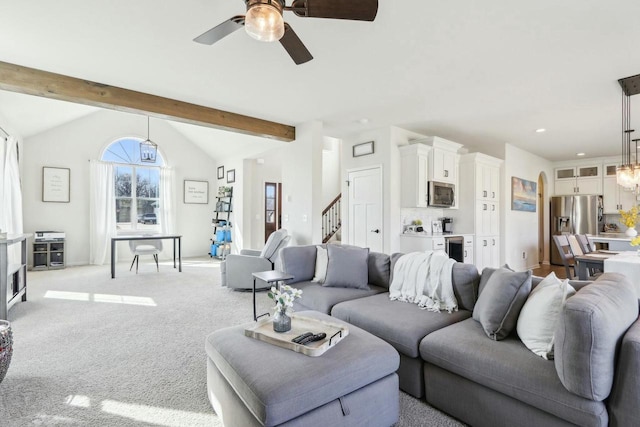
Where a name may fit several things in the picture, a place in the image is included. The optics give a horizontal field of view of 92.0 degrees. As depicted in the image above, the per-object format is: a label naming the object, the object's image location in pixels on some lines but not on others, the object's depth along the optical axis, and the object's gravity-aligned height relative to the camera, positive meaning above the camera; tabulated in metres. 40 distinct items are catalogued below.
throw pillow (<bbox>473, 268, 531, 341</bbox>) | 1.82 -0.53
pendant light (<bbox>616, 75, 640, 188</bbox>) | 3.38 +1.42
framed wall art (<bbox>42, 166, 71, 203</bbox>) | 6.61 +0.69
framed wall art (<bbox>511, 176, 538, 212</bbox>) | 6.66 +0.48
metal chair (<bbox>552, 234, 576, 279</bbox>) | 4.09 -0.46
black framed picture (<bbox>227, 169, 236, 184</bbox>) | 8.07 +1.06
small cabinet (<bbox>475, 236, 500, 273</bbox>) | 5.93 -0.71
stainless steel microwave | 5.30 +0.37
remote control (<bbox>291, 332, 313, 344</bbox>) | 1.72 -0.69
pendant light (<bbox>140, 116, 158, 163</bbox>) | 5.84 +1.26
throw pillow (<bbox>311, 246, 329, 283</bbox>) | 3.29 -0.54
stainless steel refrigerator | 7.18 -0.01
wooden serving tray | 1.64 -0.70
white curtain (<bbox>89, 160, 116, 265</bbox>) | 7.04 +0.09
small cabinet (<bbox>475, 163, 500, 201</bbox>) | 6.00 +0.68
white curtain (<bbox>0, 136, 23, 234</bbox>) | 4.72 +0.45
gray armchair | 4.60 -0.72
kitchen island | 4.86 -0.44
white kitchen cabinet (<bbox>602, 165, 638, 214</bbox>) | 7.07 +0.48
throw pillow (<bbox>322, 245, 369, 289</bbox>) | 3.09 -0.54
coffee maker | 6.28 -0.18
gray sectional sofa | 1.31 -0.75
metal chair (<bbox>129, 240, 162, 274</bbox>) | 6.01 -0.64
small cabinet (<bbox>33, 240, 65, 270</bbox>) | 6.25 -0.80
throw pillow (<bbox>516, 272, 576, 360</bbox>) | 1.64 -0.56
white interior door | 5.35 +0.13
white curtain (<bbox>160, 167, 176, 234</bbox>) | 7.94 +0.39
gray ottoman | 1.37 -0.81
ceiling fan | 1.65 +1.13
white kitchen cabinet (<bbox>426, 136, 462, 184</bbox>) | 5.29 +0.99
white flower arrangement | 1.88 -0.51
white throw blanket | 2.45 -0.56
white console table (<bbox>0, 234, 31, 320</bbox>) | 3.24 -0.74
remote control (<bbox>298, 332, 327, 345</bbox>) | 1.71 -0.69
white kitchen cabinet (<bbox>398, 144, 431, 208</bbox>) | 5.12 +0.69
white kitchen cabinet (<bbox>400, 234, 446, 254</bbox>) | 4.99 -0.45
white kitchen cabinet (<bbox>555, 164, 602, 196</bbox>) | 7.56 +0.91
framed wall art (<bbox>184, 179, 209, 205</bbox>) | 8.35 +0.67
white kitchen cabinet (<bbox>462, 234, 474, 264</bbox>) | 5.72 -0.64
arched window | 7.46 +0.76
